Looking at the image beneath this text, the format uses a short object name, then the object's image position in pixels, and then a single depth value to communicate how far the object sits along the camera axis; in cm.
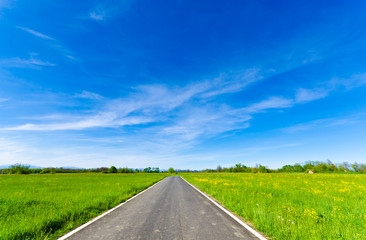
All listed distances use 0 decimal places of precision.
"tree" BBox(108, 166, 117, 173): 13105
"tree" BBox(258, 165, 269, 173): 12134
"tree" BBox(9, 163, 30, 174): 9062
